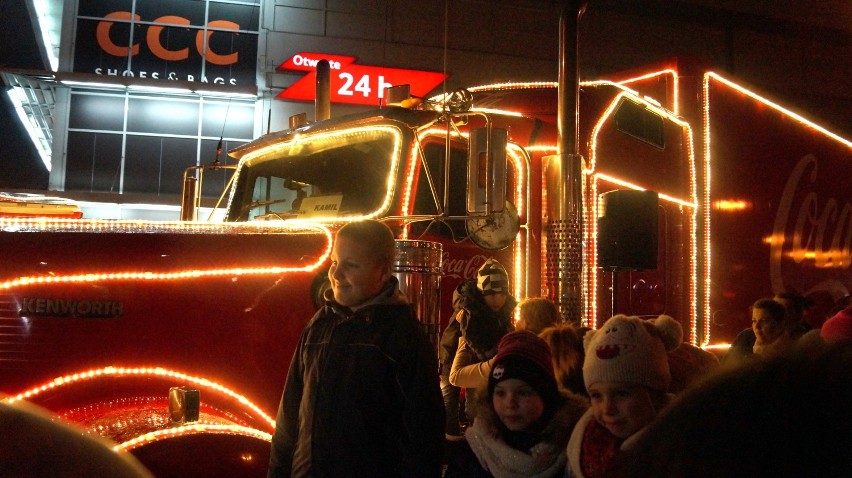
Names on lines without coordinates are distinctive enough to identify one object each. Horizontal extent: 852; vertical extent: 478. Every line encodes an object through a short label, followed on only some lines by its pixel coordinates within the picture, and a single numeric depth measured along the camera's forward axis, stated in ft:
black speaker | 14.78
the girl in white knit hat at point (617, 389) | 6.64
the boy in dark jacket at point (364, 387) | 7.89
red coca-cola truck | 10.32
